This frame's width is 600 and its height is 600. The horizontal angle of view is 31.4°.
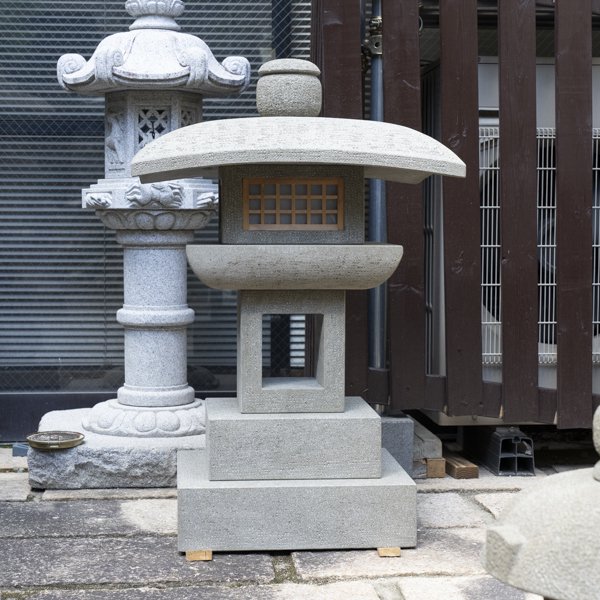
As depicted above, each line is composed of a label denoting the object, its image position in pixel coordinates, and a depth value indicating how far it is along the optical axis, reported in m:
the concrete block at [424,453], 6.15
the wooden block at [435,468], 6.17
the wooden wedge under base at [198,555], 4.70
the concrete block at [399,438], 6.00
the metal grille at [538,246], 6.33
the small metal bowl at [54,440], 5.70
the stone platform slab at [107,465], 5.77
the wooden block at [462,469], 6.14
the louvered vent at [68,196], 7.04
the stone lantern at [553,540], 2.25
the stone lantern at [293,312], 4.73
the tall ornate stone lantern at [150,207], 5.89
